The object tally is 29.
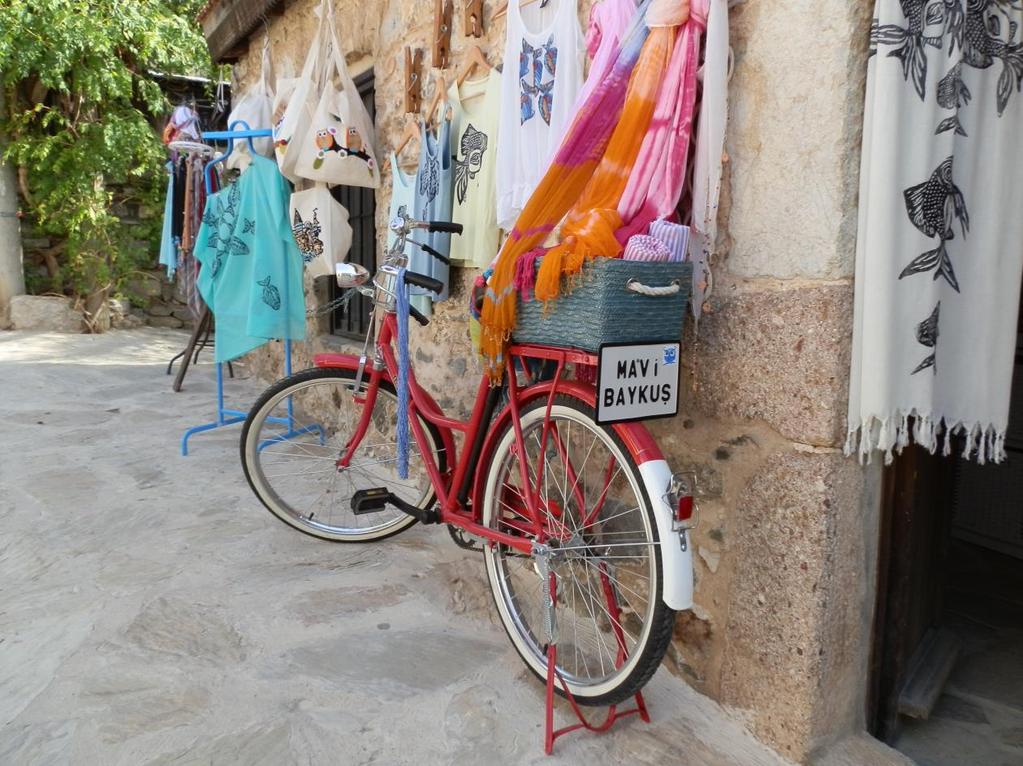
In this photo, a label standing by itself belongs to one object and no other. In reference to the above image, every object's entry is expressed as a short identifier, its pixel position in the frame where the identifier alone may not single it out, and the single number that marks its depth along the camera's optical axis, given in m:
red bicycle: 1.62
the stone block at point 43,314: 9.27
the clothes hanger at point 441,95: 3.07
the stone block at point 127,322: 9.94
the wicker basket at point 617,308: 1.54
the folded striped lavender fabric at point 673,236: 1.65
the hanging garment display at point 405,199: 3.21
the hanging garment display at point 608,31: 1.86
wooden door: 1.73
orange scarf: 1.71
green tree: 8.49
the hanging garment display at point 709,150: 1.62
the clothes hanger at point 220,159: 4.12
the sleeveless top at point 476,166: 2.71
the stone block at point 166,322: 10.66
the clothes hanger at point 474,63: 2.75
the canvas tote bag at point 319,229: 3.68
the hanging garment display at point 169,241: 5.16
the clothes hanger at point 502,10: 2.66
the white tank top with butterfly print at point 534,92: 2.18
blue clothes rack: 3.75
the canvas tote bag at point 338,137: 3.48
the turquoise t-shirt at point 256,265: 3.76
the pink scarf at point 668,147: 1.69
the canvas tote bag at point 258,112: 4.02
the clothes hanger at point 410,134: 3.32
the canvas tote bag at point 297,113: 3.45
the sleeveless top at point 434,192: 2.96
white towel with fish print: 1.38
